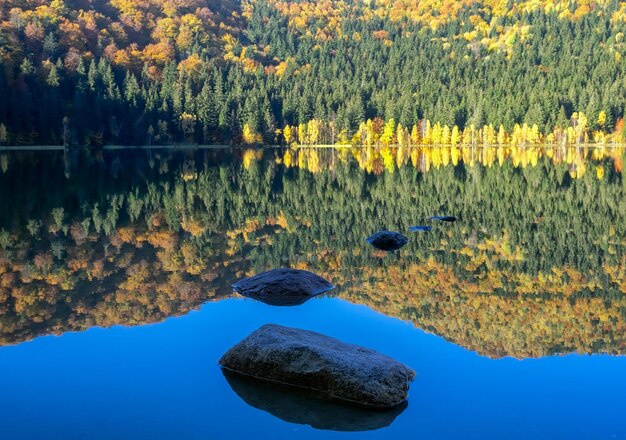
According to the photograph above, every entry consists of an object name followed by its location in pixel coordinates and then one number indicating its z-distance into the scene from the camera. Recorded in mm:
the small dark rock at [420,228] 20750
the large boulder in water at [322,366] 7879
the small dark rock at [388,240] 17984
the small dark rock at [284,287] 12938
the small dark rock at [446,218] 22692
